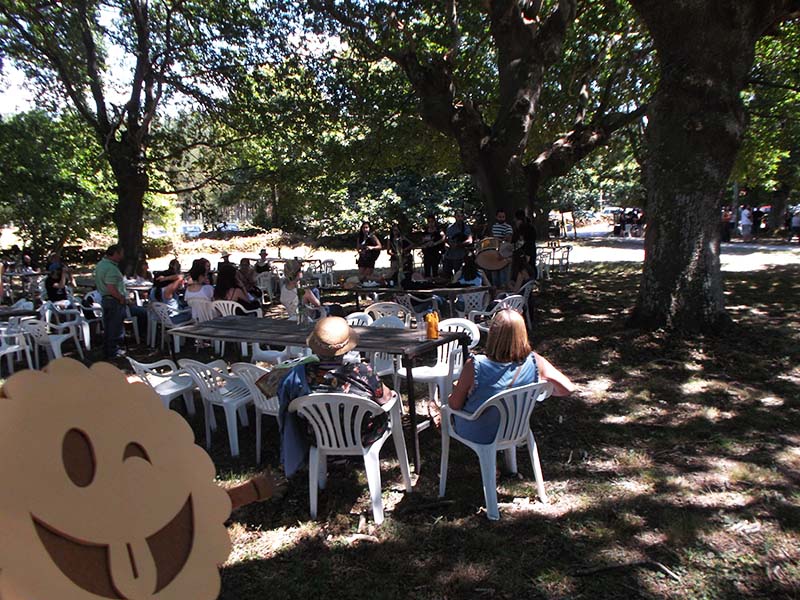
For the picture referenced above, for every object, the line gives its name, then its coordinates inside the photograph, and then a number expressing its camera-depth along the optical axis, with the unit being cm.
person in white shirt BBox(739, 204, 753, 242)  2277
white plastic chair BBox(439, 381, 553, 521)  307
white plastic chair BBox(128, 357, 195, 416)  443
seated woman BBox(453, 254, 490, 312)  828
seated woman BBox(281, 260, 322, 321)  703
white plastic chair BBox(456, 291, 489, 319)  780
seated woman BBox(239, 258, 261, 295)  896
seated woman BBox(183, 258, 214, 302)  761
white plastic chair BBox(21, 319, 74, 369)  672
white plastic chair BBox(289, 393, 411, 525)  304
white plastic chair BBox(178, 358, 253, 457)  414
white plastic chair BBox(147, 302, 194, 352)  736
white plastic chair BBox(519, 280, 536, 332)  751
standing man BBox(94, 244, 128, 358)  675
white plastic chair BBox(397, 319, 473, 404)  444
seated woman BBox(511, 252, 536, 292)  809
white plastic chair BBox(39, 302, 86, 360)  748
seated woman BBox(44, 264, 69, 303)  857
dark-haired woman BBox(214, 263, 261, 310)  735
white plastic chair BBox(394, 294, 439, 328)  720
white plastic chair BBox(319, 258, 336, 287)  1311
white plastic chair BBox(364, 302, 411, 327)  650
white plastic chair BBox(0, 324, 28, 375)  637
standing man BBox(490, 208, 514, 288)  914
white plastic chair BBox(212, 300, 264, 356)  708
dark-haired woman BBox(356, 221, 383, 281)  1098
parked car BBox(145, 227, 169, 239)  2946
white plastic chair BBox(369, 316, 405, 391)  497
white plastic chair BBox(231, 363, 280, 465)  397
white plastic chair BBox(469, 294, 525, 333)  677
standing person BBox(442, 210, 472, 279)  1009
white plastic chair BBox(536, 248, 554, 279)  1299
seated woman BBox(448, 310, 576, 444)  313
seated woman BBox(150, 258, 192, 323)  752
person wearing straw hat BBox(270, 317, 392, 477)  313
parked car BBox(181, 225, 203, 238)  3873
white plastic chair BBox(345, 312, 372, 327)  549
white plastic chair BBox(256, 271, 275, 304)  1225
